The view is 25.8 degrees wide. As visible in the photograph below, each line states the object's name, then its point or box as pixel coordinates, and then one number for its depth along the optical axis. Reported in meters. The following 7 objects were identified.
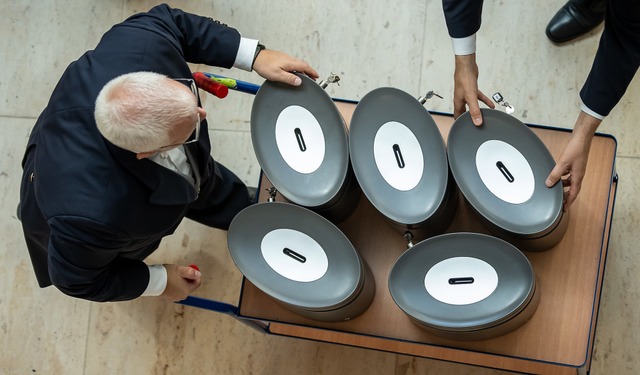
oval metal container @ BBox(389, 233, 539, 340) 3.49
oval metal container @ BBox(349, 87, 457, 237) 3.59
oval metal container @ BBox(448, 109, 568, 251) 3.56
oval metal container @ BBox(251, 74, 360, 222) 3.67
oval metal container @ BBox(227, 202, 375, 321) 3.62
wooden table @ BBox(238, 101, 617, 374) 3.64
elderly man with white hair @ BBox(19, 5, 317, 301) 3.48
